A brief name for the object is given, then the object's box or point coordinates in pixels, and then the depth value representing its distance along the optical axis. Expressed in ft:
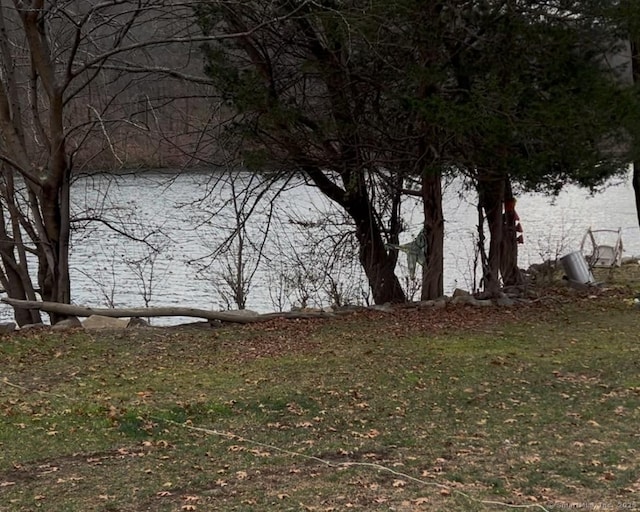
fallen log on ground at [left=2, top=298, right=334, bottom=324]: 31.71
